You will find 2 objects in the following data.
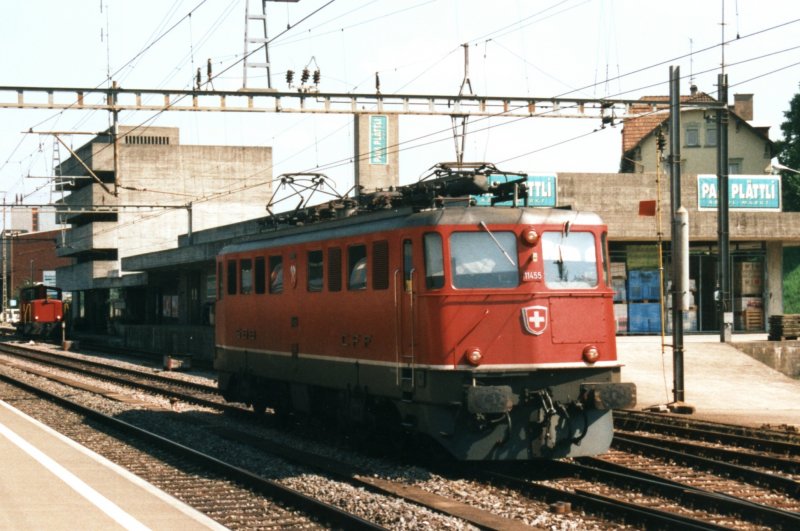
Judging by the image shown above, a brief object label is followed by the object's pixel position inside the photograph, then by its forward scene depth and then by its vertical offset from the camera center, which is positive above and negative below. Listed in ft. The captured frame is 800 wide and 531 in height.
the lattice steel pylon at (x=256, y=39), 112.86 +25.48
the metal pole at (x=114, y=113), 106.77 +17.57
